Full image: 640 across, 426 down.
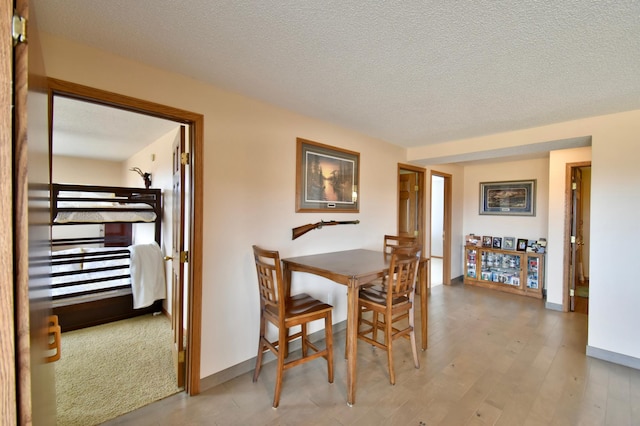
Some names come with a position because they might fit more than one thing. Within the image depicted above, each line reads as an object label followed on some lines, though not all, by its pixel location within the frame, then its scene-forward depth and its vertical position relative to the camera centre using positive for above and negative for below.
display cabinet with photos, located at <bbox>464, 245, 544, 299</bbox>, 4.31 -0.99
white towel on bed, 3.26 -0.79
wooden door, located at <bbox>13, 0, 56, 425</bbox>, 0.53 -0.05
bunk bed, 2.99 -0.68
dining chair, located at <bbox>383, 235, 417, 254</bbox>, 3.29 -0.38
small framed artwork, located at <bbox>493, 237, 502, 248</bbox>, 4.88 -0.56
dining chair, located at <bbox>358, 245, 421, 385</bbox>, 2.16 -0.75
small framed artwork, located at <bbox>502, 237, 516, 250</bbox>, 4.74 -0.57
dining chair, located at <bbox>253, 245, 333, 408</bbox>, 1.94 -0.78
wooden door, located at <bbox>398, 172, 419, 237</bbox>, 4.43 +0.08
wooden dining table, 1.96 -0.48
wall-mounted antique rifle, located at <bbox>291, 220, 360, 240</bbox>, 2.64 -0.17
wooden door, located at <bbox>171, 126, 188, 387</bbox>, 2.10 -0.47
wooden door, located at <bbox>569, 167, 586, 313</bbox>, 3.73 -0.34
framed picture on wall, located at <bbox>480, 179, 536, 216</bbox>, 4.65 +0.22
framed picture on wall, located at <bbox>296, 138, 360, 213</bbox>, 2.73 +0.34
